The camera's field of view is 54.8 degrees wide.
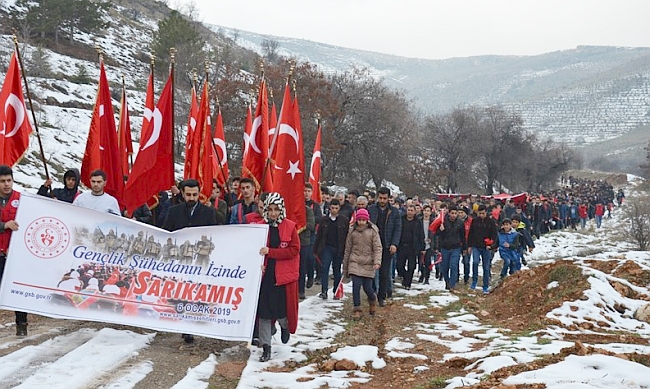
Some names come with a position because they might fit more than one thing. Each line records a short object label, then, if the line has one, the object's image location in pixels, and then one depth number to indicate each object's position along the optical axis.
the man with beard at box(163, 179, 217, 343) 7.71
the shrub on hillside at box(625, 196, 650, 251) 25.53
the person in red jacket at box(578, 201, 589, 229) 37.44
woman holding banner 7.34
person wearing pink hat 9.75
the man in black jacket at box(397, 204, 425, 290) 12.63
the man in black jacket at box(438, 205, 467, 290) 13.38
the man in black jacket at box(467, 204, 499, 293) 13.57
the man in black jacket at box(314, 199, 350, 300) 11.68
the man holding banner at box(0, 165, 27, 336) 7.28
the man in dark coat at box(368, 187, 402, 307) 10.82
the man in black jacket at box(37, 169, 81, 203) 9.28
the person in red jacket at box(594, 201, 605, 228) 38.38
